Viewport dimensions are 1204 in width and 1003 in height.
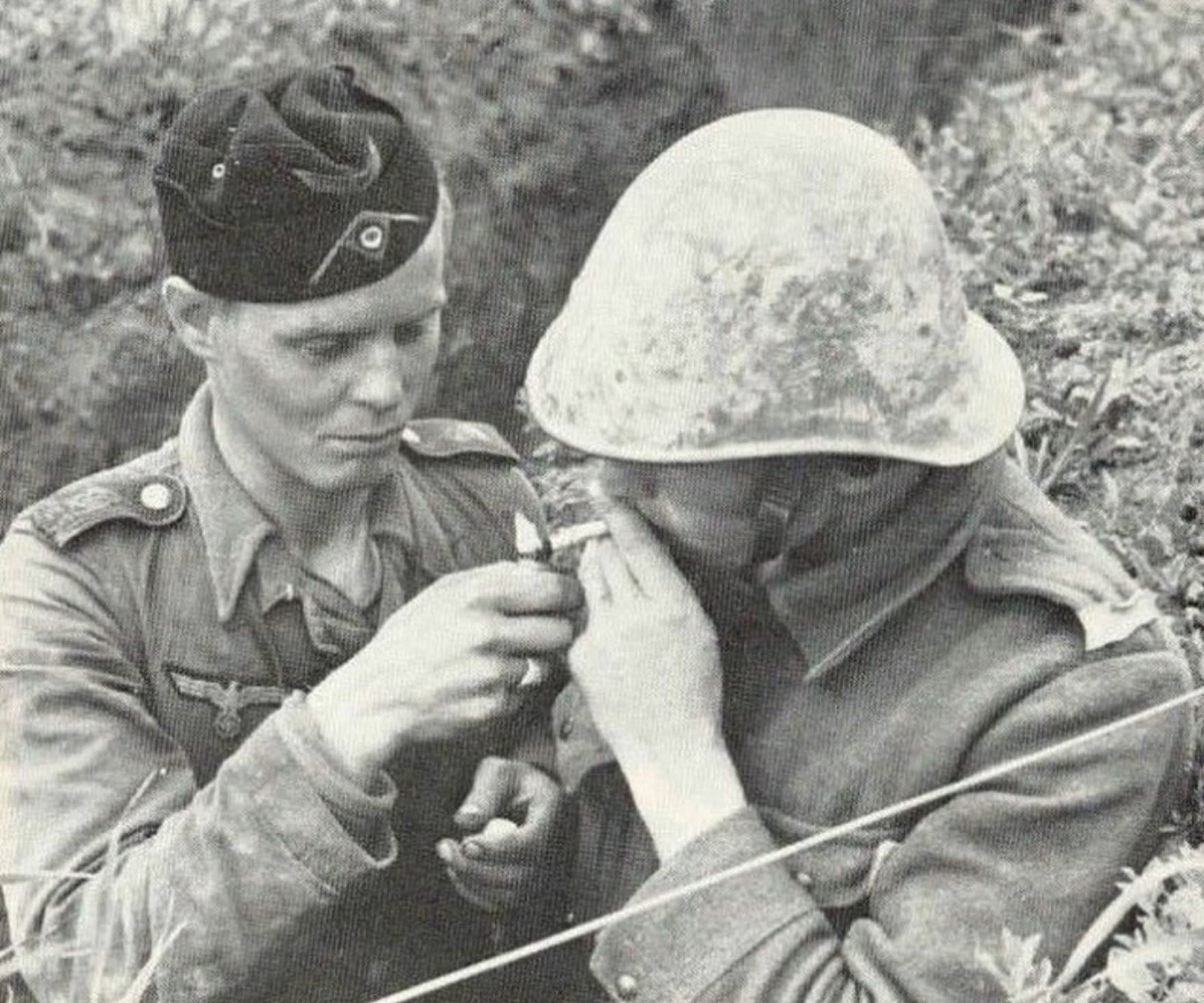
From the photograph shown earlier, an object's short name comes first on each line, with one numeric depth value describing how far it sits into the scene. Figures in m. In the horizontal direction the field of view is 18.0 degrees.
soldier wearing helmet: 2.35
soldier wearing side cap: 2.47
